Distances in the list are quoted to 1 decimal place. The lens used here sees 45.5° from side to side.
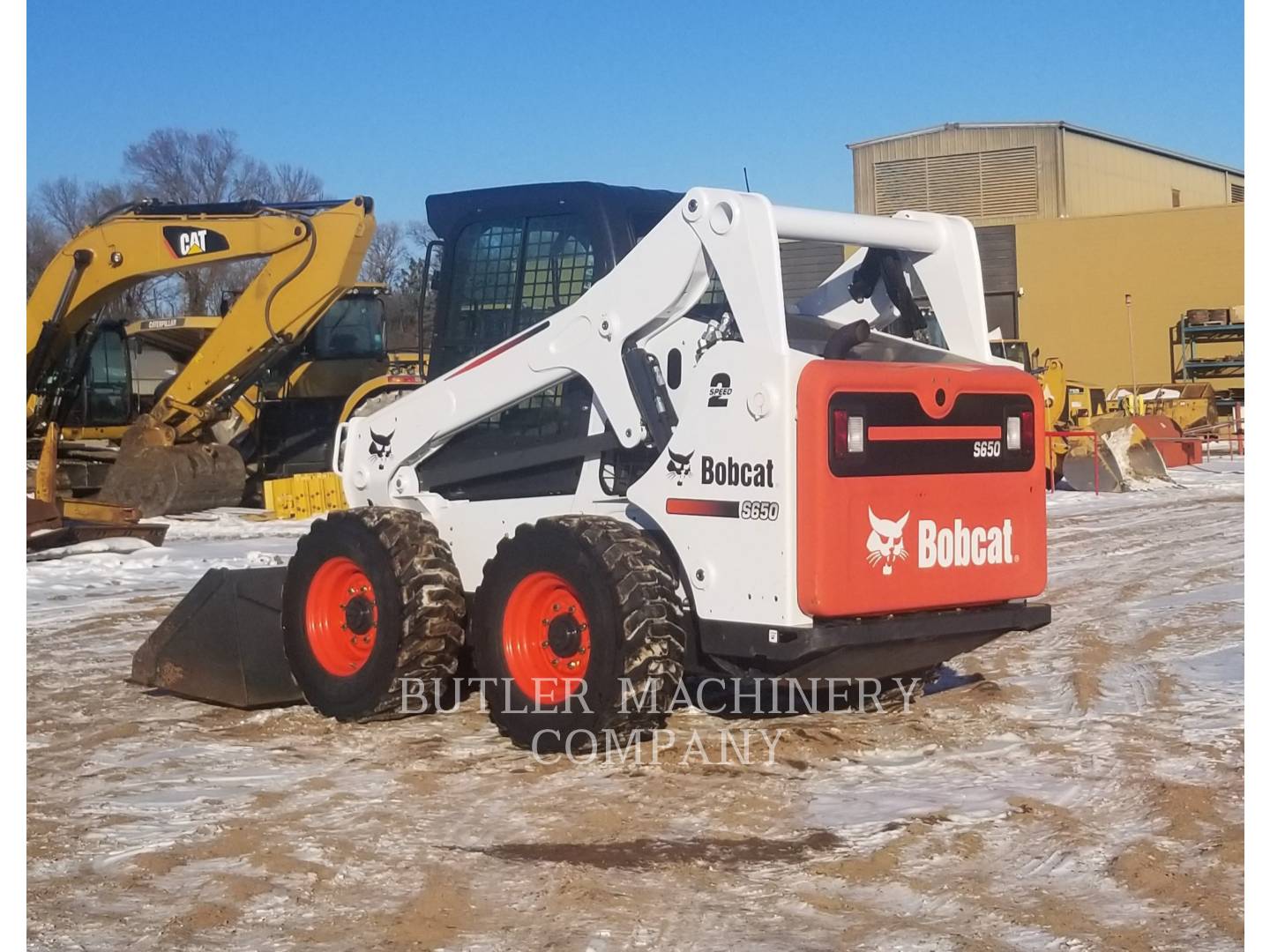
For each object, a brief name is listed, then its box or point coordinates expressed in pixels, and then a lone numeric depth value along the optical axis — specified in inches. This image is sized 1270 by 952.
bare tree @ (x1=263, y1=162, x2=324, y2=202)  2030.0
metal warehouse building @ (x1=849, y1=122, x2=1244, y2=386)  1654.8
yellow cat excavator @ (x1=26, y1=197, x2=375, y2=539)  721.0
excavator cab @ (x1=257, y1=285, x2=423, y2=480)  816.9
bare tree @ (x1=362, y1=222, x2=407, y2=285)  1994.3
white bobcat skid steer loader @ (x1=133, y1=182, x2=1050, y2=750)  235.9
